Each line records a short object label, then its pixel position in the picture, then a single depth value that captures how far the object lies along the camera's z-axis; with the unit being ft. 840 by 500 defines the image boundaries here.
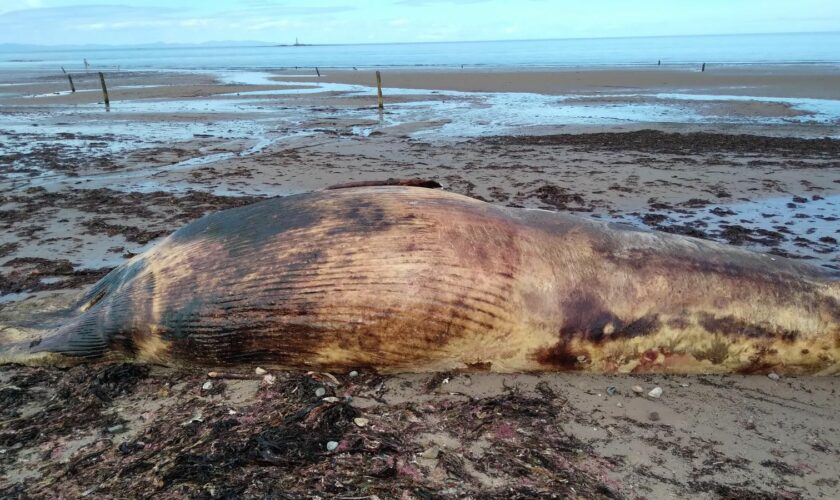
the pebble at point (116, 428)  10.29
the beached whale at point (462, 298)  10.74
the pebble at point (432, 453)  9.37
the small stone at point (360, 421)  10.20
